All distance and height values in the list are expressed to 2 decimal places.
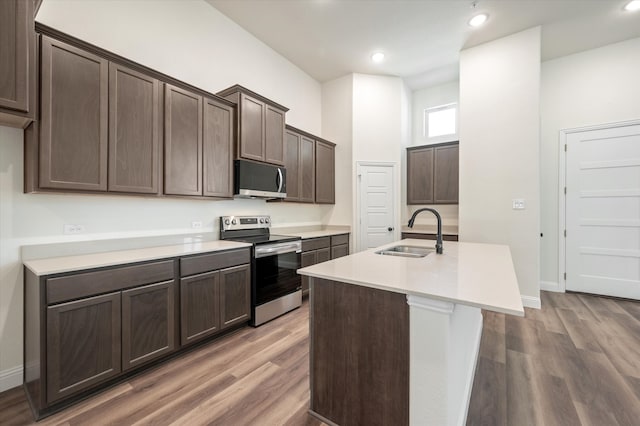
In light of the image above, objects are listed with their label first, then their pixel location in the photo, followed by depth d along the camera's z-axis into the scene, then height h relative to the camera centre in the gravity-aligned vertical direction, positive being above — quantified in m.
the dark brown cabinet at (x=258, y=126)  3.04 +1.05
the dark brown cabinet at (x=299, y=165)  3.95 +0.73
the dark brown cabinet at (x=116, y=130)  1.80 +0.67
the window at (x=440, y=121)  5.15 +1.82
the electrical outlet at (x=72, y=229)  2.08 -0.14
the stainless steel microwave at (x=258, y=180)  3.05 +0.39
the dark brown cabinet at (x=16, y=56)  1.49 +0.90
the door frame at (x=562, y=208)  4.10 +0.07
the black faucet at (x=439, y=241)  2.20 -0.25
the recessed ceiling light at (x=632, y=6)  3.08 +2.43
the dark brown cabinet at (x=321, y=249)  3.73 -0.58
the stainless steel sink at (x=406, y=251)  2.34 -0.36
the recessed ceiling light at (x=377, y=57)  4.20 +2.50
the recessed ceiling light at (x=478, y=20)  3.30 +2.44
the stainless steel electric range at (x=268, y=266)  2.89 -0.63
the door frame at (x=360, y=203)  4.72 +0.22
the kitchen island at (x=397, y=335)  1.16 -0.62
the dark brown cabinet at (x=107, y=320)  1.62 -0.78
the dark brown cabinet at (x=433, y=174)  4.74 +0.71
